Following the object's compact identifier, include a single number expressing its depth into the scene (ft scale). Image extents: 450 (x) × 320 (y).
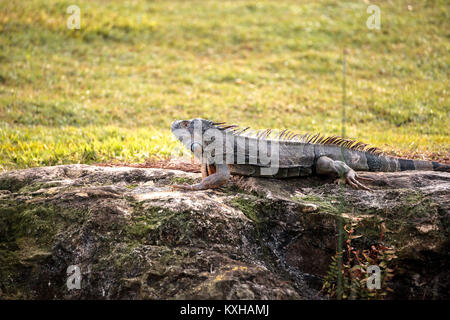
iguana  16.93
